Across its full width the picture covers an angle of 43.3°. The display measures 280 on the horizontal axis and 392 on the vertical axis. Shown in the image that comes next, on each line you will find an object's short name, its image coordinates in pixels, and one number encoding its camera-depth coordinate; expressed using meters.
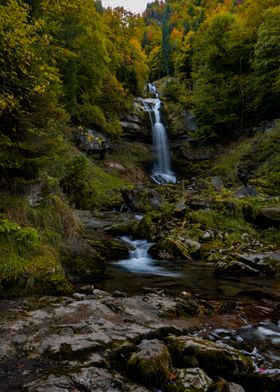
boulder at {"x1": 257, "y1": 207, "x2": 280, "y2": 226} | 12.90
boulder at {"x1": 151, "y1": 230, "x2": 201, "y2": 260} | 10.39
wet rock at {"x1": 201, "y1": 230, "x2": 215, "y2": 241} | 11.80
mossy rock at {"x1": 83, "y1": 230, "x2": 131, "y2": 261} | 9.84
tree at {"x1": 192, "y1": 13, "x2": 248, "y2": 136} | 31.17
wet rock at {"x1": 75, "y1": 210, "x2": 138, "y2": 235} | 12.23
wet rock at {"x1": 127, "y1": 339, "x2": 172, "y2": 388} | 3.45
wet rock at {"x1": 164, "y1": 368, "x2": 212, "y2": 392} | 3.36
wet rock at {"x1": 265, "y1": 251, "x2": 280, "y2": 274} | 9.34
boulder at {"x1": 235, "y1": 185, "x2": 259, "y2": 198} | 16.64
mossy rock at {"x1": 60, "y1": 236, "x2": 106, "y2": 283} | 7.18
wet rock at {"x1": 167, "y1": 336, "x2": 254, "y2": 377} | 3.81
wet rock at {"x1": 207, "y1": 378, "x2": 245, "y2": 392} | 3.37
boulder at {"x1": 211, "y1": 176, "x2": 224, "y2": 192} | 21.52
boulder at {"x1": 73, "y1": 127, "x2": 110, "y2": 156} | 26.69
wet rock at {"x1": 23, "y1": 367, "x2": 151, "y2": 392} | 3.13
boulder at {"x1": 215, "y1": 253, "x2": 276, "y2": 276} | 8.72
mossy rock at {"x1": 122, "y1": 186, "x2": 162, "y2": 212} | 16.36
